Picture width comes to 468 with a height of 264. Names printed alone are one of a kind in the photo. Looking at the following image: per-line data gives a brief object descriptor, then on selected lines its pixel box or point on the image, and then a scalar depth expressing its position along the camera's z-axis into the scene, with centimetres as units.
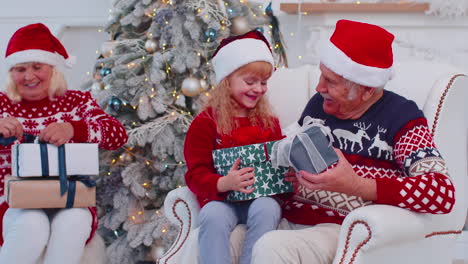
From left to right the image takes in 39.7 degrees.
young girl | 204
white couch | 182
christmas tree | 314
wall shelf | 421
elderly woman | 235
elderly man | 190
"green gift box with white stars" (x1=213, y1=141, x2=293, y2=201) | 212
